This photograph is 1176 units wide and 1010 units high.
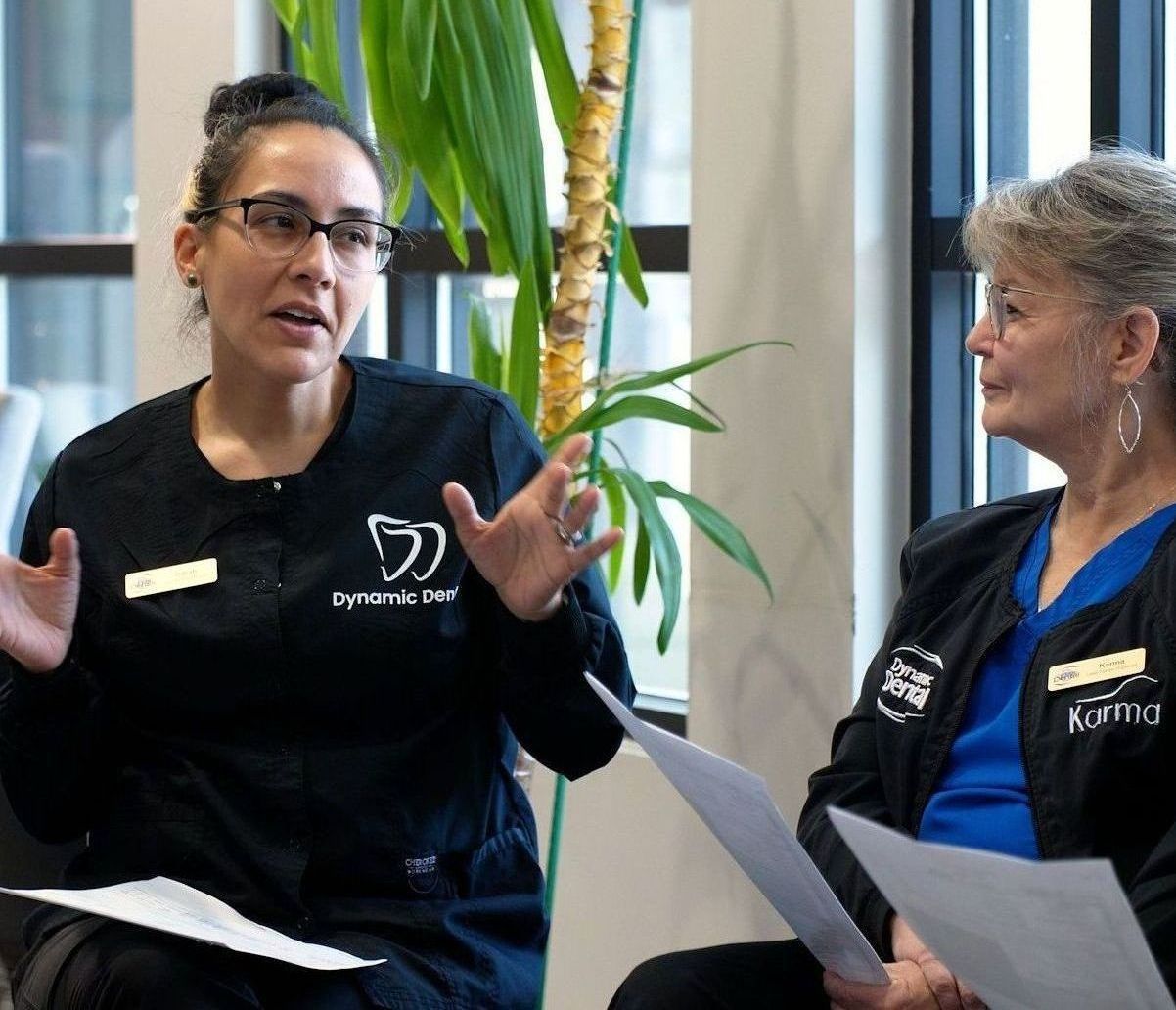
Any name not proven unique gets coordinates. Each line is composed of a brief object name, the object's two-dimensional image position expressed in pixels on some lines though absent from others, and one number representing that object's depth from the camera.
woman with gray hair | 3.68
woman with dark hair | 3.74
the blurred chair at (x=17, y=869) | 4.09
